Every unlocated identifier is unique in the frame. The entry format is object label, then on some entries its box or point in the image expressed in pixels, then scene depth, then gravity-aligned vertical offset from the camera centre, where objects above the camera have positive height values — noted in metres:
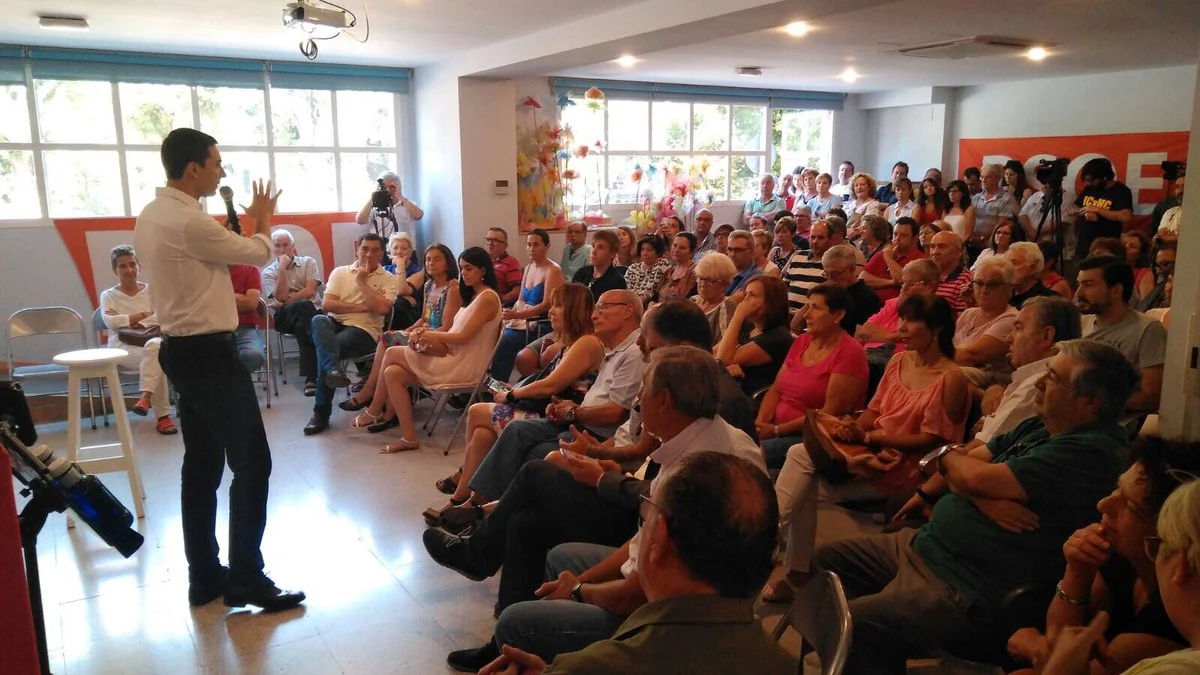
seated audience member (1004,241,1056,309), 3.71 -0.28
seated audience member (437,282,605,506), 3.40 -0.74
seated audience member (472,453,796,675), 1.22 -0.58
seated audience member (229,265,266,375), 5.36 -0.72
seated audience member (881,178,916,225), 7.78 +0.02
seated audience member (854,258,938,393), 3.67 -0.59
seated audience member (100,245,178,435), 5.13 -0.74
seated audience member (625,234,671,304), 5.63 -0.46
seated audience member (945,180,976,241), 6.81 -0.09
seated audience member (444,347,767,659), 1.83 -0.86
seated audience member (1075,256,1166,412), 2.73 -0.42
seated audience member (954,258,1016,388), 3.21 -0.52
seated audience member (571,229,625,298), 5.53 -0.41
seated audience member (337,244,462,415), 4.90 -0.65
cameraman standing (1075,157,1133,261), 6.50 -0.04
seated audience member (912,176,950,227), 7.31 -0.01
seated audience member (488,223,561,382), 5.24 -0.68
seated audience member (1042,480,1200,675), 1.31 -0.59
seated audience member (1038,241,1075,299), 3.88 -0.39
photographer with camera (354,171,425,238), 7.26 -0.03
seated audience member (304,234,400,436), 5.36 -0.70
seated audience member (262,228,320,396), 6.02 -0.68
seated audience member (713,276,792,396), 3.54 -0.59
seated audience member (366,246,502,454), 4.63 -0.83
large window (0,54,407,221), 6.39 +0.56
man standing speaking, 2.60 -0.50
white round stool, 3.59 -0.90
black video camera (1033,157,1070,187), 6.78 +0.23
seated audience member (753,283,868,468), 3.08 -0.67
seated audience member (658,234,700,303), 5.41 -0.47
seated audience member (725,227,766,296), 4.90 -0.33
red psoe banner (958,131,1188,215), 8.31 +0.50
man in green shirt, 1.86 -0.76
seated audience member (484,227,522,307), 6.31 -0.48
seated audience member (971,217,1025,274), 4.73 -0.21
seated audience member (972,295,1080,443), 2.49 -0.45
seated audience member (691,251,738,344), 4.21 -0.45
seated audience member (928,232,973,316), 4.14 -0.36
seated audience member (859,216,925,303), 4.80 -0.36
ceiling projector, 4.07 +0.94
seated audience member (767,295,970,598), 2.70 -0.77
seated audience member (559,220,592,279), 6.62 -0.38
